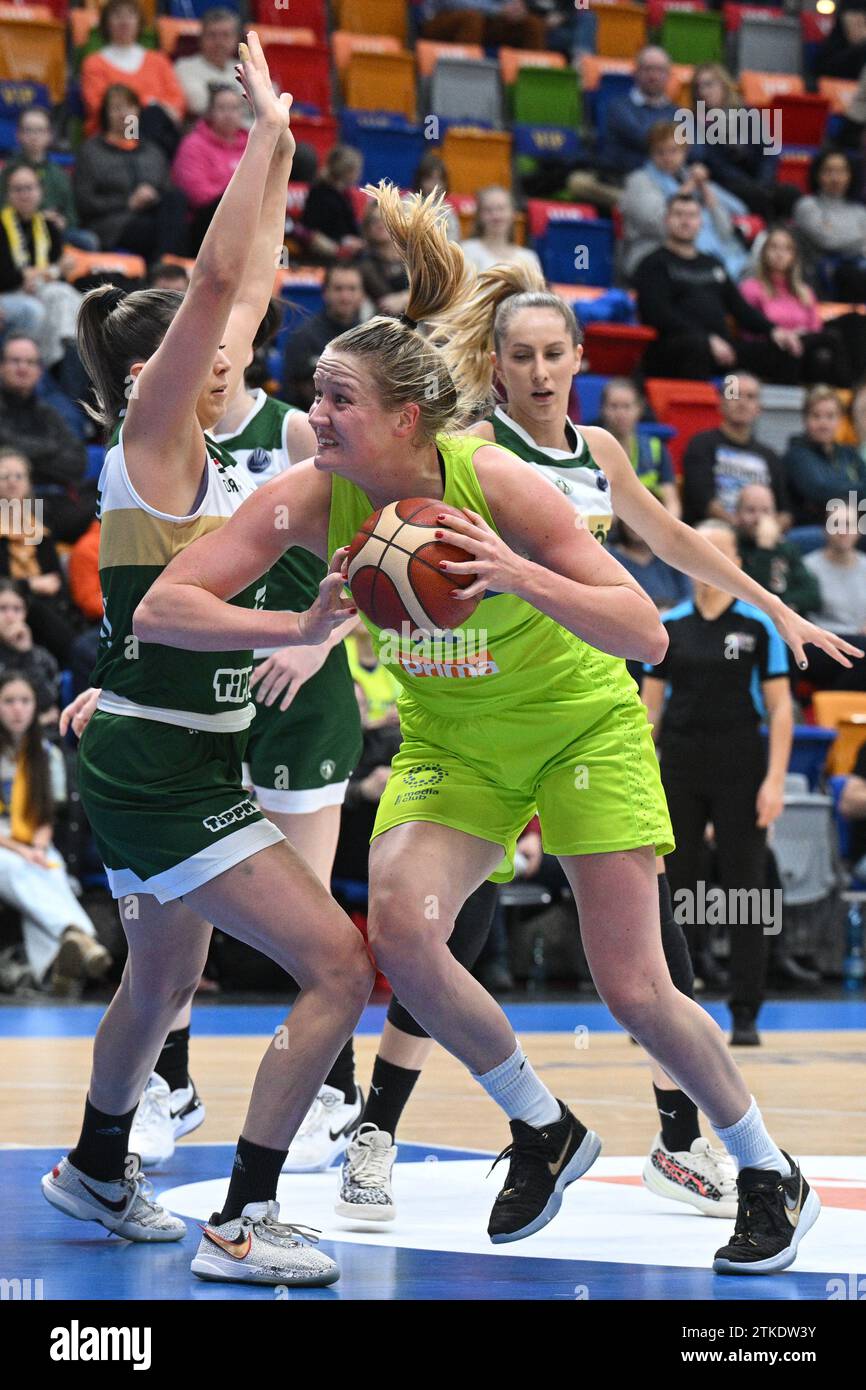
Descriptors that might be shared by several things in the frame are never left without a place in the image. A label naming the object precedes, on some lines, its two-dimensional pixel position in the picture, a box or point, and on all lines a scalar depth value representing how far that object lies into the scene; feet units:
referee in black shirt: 25.17
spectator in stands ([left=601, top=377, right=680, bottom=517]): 35.86
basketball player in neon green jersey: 11.38
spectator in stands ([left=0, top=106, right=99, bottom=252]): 37.40
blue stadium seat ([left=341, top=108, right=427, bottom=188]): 45.24
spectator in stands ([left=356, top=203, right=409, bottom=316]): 38.88
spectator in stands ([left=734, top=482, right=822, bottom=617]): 32.91
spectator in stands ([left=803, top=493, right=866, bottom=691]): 37.96
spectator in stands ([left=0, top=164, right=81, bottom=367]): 35.73
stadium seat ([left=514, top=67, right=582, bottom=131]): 49.32
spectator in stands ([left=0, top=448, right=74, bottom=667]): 30.99
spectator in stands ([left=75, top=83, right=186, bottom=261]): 39.24
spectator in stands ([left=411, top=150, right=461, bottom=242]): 40.88
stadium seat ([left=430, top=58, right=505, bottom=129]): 48.32
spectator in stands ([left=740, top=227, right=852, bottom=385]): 44.73
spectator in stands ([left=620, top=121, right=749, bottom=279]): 45.21
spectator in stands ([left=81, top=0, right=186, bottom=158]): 41.14
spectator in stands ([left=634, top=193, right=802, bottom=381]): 42.86
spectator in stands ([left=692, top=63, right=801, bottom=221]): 47.03
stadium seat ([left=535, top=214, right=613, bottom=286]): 44.60
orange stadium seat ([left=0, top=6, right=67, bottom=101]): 42.52
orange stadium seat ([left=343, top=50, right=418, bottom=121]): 47.70
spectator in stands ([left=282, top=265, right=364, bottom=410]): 34.27
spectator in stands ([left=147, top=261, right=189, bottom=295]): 30.71
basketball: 10.83
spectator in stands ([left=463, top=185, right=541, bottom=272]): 40.16
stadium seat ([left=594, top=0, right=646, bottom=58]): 52.90
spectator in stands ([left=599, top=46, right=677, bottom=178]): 47.88
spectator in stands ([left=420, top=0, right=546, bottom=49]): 50.03
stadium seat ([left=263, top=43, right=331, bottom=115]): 45.78
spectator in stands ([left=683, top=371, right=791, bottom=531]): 38.40
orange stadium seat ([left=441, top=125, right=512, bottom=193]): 46.42
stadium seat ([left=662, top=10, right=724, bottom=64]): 52.85
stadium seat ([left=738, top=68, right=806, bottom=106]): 52.01
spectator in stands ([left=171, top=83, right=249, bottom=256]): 40.29
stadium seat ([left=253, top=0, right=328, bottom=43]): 47.91
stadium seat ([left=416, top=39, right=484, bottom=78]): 49.06
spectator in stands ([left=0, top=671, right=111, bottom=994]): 29.09
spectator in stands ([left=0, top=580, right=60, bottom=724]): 30.30
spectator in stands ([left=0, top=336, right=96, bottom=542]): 33.37
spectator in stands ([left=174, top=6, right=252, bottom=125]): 42.65
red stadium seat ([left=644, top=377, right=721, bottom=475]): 41.86
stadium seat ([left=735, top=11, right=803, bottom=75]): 53.57
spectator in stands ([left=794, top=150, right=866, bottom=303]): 48.24
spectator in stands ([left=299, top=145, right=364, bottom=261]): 41.11
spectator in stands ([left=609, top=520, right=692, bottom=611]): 33.01
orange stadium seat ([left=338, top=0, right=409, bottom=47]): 49.85
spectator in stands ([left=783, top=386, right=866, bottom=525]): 41.11
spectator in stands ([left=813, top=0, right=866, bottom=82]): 53.83
